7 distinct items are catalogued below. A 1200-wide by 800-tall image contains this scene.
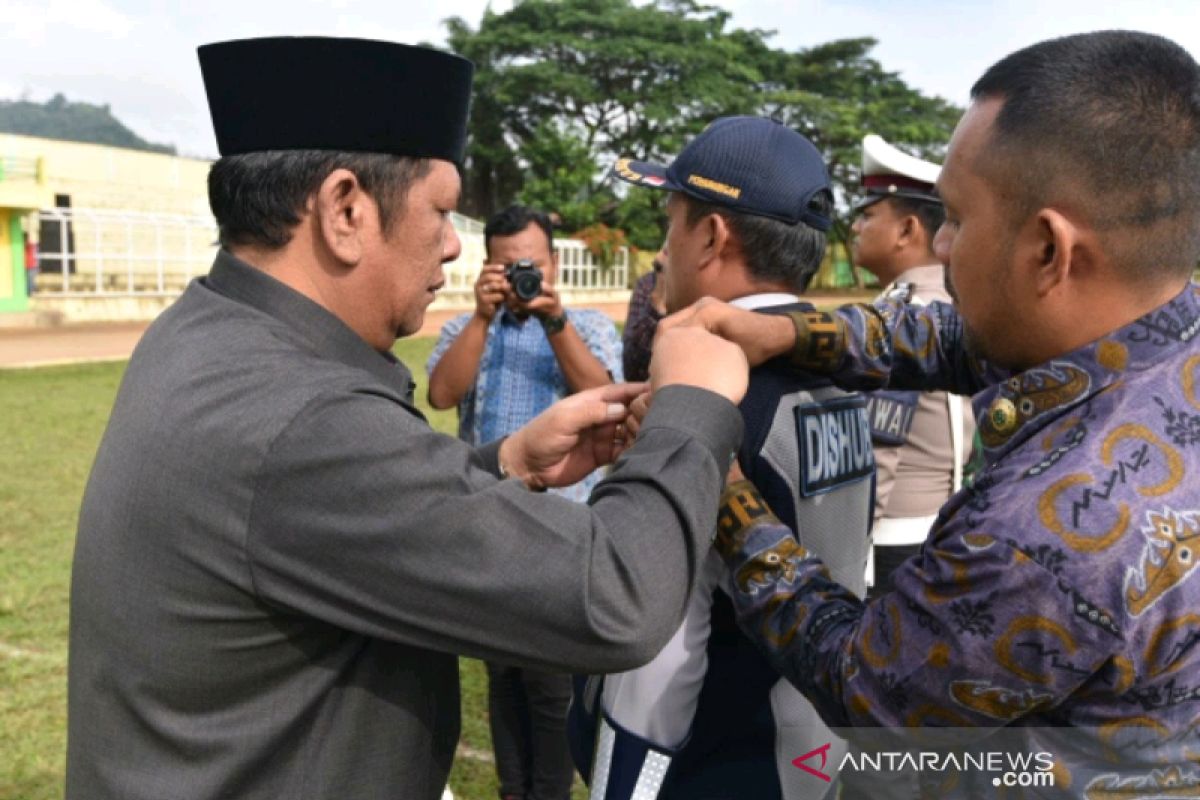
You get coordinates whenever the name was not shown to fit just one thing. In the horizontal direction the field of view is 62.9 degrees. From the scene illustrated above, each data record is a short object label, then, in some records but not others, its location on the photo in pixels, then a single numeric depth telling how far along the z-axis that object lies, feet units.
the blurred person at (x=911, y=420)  11.94
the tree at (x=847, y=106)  126.72
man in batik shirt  3.83
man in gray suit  3.97
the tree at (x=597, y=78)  120.37
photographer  11.93
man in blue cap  5.89
